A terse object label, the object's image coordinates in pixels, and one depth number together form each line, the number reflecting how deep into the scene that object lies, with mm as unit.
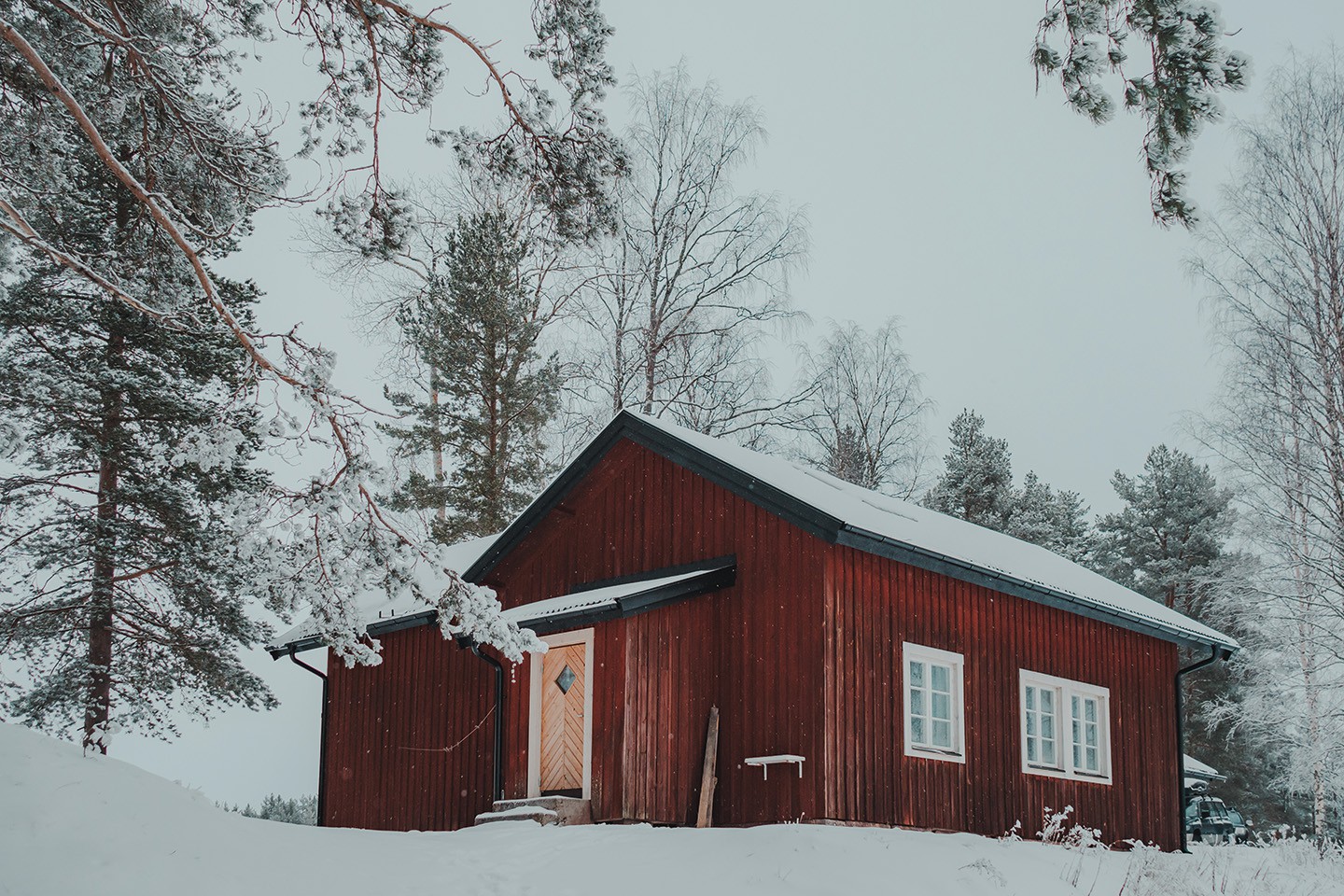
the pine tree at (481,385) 22531
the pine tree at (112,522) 14875
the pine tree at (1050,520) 30062
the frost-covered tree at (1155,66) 5977
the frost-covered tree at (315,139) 8016
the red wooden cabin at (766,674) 11016
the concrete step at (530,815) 10867
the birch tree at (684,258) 20859
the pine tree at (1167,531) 30531
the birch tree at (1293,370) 16891
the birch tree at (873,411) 26953
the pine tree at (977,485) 30750
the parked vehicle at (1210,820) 21812
